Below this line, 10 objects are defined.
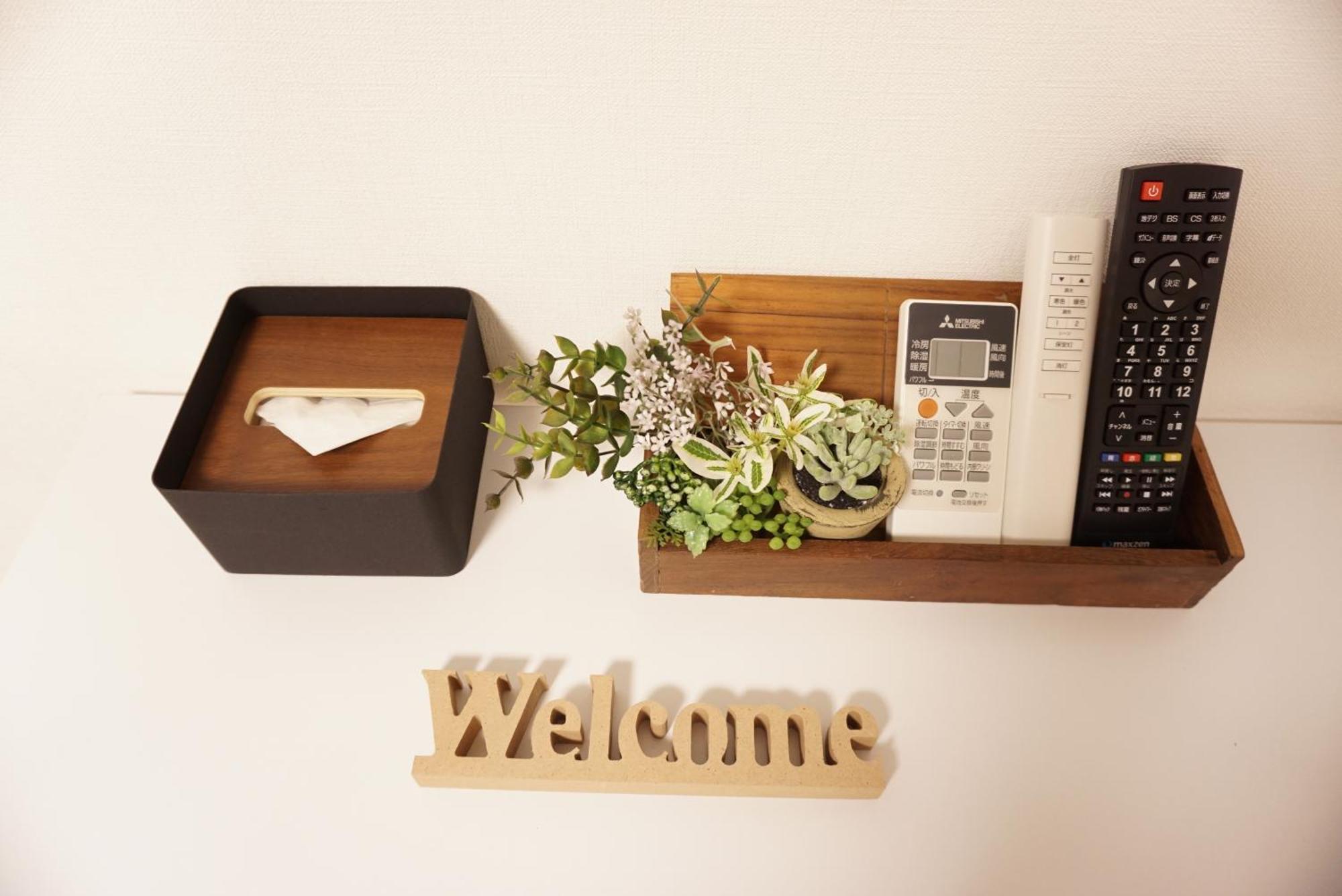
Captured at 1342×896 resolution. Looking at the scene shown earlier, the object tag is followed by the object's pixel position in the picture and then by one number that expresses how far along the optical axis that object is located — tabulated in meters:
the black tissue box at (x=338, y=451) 0.63
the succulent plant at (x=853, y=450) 0.61
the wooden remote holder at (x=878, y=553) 0.63
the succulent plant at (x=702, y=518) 0.62
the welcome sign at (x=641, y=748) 0.59
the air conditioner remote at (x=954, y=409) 0.65
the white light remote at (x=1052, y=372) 0.61
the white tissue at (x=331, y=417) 0.68
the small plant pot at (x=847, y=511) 0.62
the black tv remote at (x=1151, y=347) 0.59
